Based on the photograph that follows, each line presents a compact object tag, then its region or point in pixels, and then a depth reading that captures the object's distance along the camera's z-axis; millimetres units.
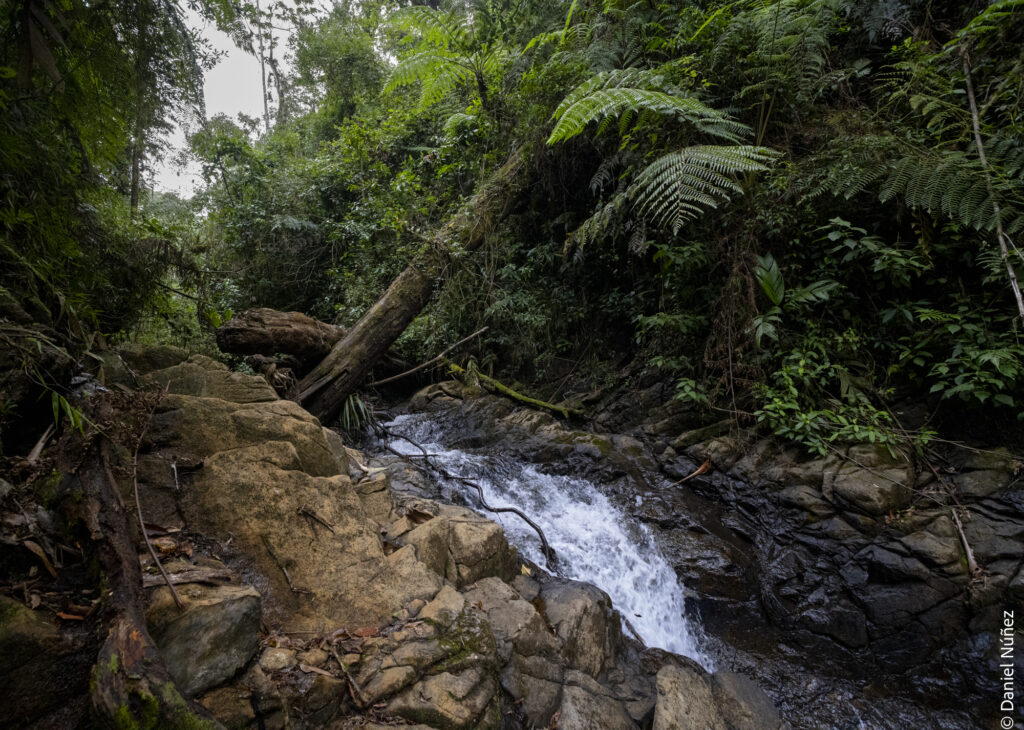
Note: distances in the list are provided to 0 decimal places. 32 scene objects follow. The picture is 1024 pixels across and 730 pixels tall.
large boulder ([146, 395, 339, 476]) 2285
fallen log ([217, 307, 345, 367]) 4359
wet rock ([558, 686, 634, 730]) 1990
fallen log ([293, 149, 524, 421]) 4832
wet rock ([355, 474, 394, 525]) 2703
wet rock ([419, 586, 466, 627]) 1967
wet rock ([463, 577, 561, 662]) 2191
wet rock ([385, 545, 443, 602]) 2096
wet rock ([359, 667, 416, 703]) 1568
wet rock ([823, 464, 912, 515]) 3143
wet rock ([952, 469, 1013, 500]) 2998
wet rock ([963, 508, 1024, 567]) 2785
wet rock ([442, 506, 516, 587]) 2594
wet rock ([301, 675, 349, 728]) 1444
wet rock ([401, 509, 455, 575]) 2426
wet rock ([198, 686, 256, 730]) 1312
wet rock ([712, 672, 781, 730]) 2320
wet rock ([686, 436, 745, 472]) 4016
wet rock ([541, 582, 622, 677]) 2447
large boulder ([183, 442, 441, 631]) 1910
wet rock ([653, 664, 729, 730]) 2137
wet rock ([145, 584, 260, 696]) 1347
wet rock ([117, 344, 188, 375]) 2928
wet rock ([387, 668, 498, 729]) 1582
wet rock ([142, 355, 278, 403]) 2770
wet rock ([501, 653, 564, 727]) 1970
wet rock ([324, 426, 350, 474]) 2885
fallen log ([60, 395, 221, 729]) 1081
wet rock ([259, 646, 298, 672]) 1504
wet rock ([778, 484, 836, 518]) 3338
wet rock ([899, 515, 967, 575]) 2850
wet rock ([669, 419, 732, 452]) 4254
